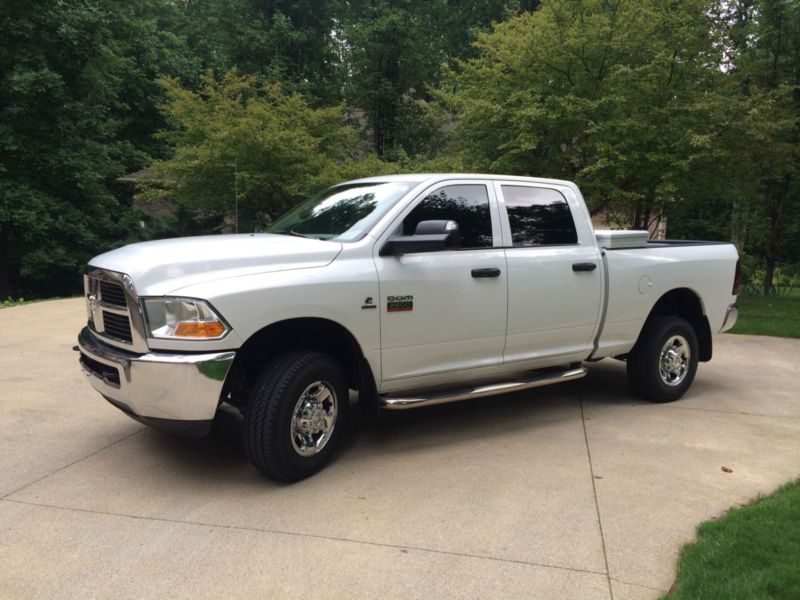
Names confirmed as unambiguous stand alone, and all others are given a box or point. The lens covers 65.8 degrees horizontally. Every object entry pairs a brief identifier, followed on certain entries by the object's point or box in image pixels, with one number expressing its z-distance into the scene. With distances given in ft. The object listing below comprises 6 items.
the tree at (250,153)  44.52
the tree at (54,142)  57.16
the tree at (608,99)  35.01
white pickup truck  11.79
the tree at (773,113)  36.37
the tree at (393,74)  72.49
